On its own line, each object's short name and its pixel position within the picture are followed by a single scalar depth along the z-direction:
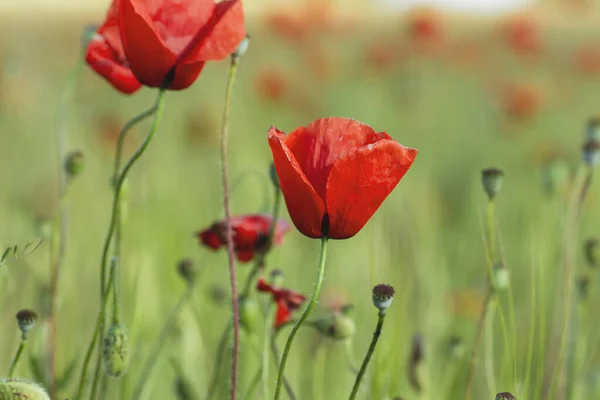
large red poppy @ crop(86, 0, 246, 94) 1.33
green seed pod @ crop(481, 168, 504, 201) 1.40
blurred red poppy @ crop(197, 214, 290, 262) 1.44
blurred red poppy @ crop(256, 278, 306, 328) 1.40
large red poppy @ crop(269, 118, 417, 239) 1.30
